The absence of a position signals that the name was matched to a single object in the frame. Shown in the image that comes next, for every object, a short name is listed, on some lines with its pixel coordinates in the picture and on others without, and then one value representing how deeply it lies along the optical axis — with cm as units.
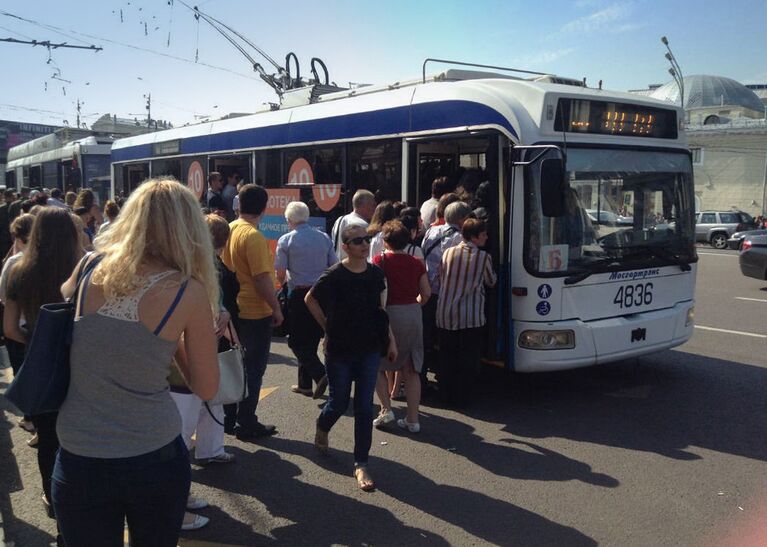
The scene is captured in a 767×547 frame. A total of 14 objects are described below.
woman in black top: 459
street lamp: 3018
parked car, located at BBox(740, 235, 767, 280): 1489
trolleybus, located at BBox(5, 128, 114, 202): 1812
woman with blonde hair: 216
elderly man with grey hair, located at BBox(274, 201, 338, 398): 614
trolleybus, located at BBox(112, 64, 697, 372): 607
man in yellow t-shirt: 516
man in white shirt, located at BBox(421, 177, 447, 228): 710
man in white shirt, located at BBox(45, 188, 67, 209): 1026
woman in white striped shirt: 598
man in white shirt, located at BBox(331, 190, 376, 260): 675
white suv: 3072
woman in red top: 543
